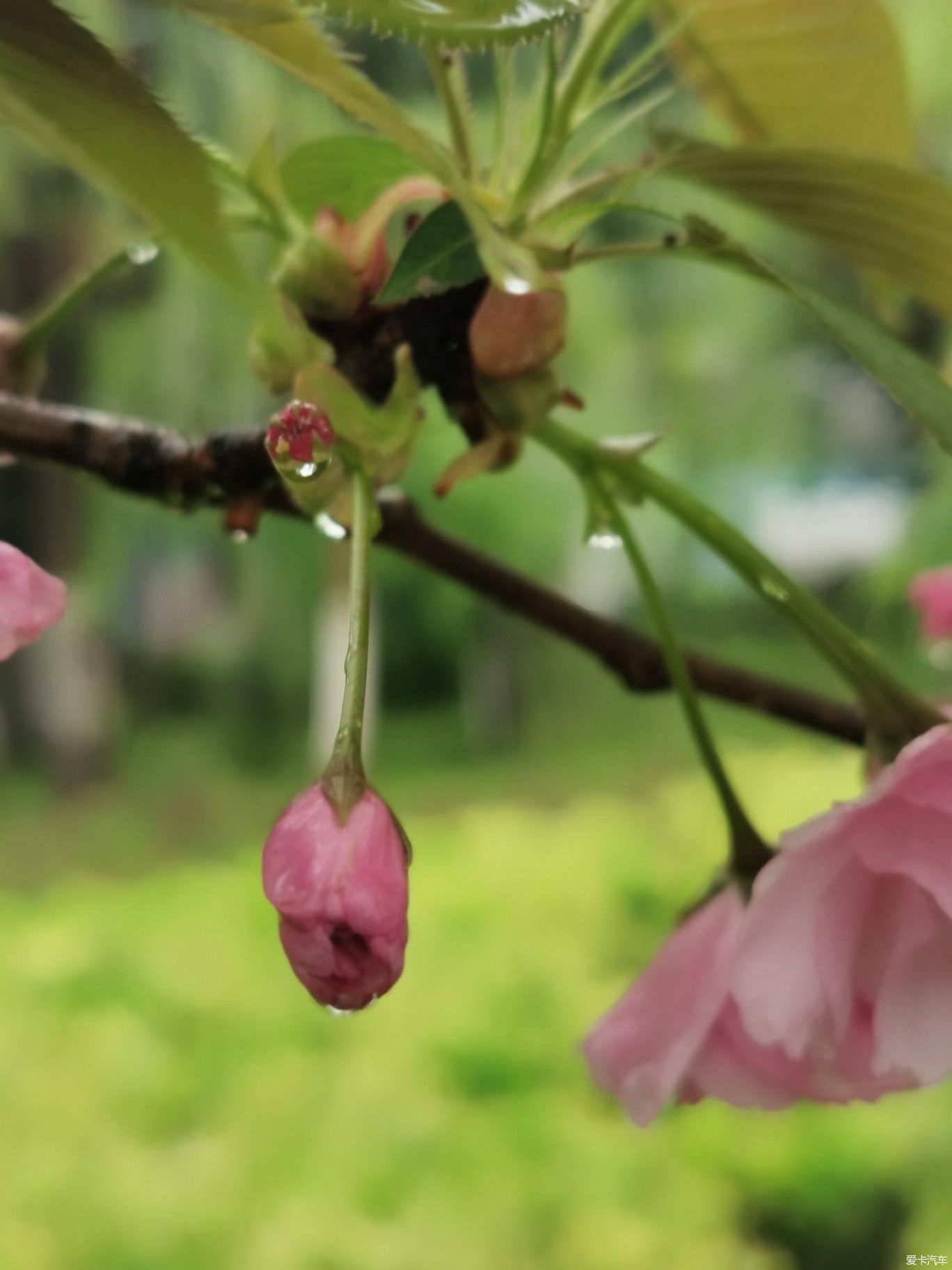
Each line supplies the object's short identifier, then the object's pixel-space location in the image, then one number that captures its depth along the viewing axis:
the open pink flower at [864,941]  0.17
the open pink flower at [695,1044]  0.20
